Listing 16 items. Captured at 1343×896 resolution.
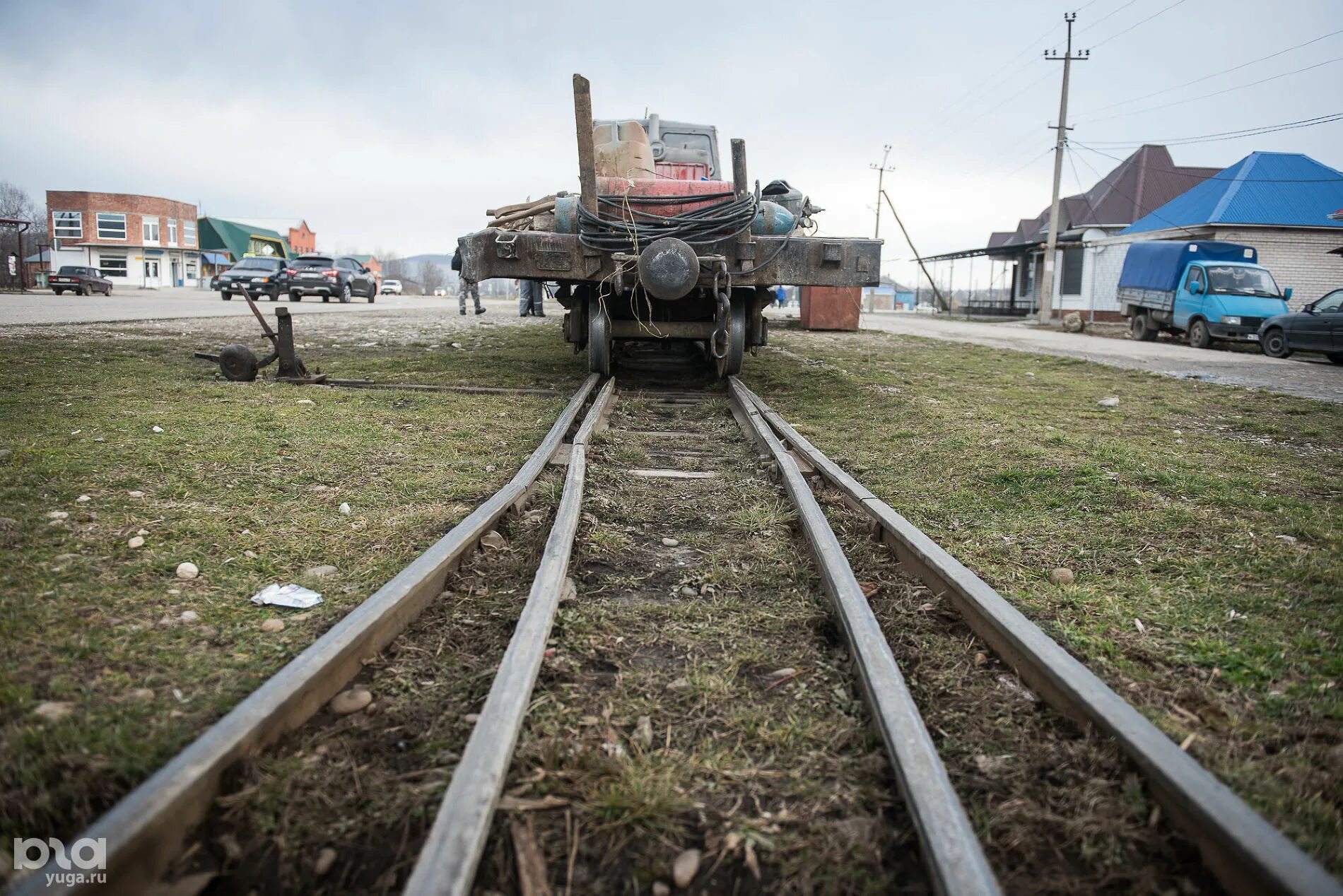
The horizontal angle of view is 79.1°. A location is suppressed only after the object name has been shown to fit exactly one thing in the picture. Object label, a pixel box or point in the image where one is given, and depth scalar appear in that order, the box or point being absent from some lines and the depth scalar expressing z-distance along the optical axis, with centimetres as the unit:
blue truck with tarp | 1741
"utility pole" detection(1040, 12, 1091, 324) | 2656
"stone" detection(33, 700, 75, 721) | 187
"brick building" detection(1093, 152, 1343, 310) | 2614
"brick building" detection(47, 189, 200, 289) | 6134
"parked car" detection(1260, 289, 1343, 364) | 1387
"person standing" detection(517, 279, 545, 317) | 1563
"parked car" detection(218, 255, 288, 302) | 2700
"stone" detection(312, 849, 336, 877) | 154
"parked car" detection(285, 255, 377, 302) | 2820
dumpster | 1981
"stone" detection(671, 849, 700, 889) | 156
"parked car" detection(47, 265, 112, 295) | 3159
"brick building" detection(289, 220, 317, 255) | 9356
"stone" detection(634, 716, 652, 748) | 198
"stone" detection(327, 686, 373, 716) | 206
